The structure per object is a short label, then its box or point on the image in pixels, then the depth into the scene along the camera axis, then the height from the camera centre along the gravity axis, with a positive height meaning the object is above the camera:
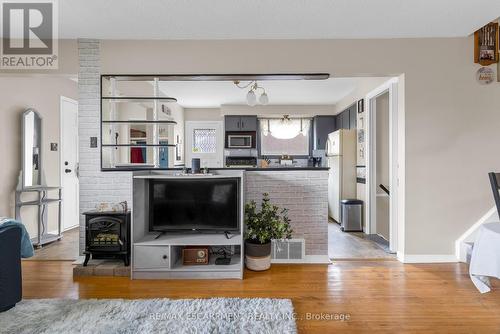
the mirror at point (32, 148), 3.70 +0.24
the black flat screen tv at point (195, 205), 2.93 -0.39
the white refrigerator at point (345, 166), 4.81 +0.01
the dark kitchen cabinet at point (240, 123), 6.35 +0.96
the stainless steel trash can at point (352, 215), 4.48 -0.76
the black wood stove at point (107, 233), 2.84 -0.66
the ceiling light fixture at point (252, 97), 4.00 +0.99
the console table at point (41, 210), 3.56 -0.57
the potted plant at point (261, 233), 2.89 -0.67
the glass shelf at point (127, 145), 3.18 +0.24
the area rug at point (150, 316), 1.89 -1.06
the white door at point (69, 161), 4.57 +0.09
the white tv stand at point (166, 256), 2.72 -0.85
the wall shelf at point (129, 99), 3.18 +0.76
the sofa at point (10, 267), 2.05 -0.74
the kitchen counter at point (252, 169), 3.15 -0.03
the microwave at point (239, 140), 6.27 +0.58
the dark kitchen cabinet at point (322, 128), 6.39 +0.86
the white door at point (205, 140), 6.86 +0.63
